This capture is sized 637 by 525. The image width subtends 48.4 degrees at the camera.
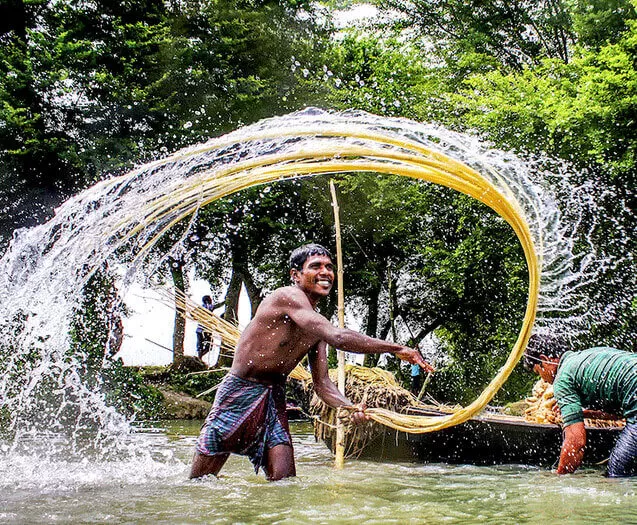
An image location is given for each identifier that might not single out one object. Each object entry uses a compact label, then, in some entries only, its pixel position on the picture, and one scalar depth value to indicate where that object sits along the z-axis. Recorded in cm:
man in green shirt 523
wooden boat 659
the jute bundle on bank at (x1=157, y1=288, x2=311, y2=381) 834
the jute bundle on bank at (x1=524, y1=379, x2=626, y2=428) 725
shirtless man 440
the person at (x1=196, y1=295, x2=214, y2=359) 1524
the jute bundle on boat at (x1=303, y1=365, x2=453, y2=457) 755
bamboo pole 702
